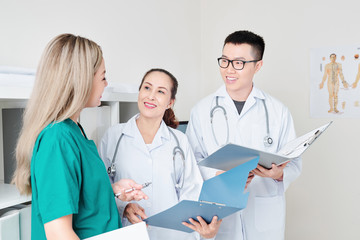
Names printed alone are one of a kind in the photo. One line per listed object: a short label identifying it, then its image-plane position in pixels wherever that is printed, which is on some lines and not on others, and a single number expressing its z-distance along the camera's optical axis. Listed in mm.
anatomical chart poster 2619
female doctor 1432
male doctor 1747
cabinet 967
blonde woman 828
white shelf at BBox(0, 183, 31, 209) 977
